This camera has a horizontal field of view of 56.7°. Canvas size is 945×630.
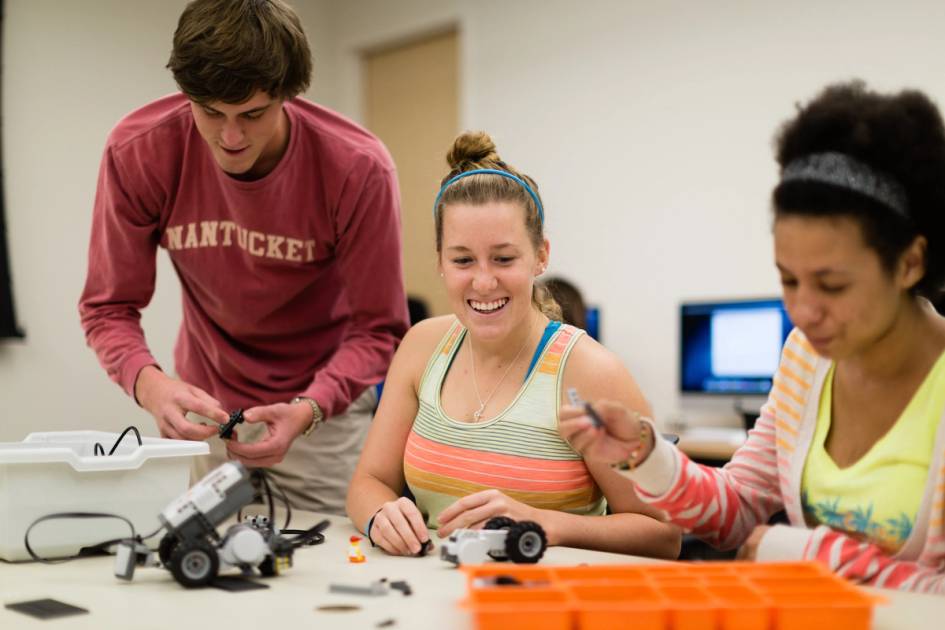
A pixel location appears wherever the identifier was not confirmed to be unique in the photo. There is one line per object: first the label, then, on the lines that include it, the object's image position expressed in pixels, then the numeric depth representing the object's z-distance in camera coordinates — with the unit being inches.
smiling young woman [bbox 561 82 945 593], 43.1
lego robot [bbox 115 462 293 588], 45.6
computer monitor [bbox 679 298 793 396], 134.3
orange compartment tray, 33.2
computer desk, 125.1
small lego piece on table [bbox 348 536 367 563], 52.1
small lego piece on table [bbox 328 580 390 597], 43.8
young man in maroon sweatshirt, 75.2
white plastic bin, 52.8
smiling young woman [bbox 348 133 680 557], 56.9
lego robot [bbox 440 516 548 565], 47.9
